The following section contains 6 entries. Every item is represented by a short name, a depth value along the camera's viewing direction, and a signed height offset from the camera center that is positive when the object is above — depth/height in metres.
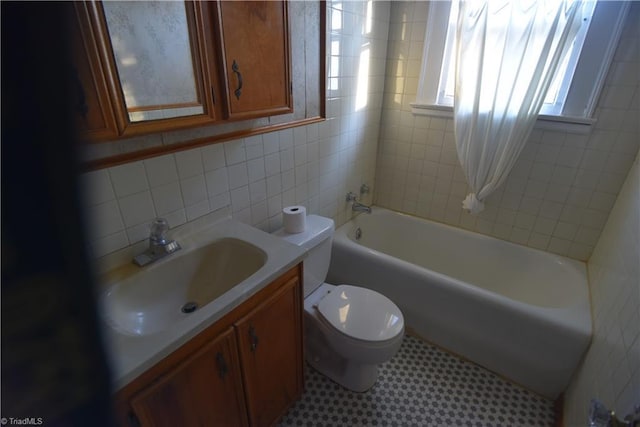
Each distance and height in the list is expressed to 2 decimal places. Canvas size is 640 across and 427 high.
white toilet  1.34 -1.01
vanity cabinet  0.79 -0.82
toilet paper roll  1.44 -0.63
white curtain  1.46 -0.02
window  1.42 +0.02
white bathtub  1.44 -1.11
